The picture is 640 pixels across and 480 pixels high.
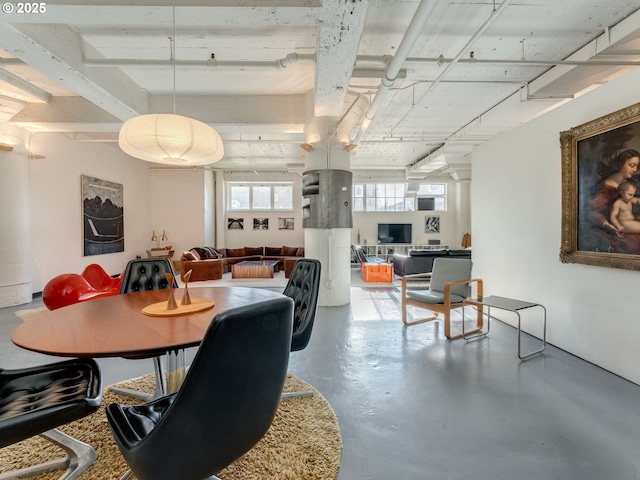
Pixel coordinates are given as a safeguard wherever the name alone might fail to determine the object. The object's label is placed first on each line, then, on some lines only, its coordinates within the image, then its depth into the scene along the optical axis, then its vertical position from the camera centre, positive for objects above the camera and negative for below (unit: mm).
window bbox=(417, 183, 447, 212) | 10484 +1292
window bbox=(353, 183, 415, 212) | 10508 +1269
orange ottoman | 6625 -907
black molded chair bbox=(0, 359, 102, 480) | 1117 -751
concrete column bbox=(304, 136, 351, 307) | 4617 -194
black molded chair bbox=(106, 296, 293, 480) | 858 -532
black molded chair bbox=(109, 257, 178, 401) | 2658 -385
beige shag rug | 1471 -1213
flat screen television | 10266 -46
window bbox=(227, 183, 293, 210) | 10156 +1318
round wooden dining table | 1213 -471
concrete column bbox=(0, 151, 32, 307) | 4582 +68
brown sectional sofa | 6895 -680
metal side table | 2850 -748
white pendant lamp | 2041 +699
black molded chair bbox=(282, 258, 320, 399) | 2075 -517
